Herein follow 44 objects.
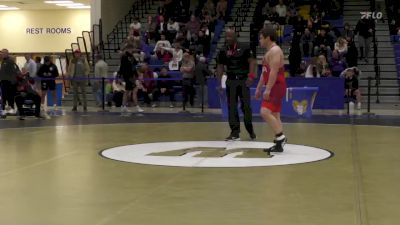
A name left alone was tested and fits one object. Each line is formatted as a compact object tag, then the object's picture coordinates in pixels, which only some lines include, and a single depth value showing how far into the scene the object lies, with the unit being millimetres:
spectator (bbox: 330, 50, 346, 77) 20359
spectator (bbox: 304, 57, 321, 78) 19406
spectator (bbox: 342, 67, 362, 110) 19203
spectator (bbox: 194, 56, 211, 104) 19922
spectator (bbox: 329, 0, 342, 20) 25531
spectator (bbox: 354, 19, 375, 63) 22531
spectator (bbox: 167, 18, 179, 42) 24469
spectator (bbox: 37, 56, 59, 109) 18672
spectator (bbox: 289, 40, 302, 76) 20672
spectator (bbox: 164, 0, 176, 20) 26391
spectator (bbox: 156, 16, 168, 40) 24594
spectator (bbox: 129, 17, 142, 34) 24914
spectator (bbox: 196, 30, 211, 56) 23375
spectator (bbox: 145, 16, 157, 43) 24828
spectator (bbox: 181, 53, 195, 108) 19402
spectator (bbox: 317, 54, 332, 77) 19422
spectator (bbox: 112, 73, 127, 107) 20406
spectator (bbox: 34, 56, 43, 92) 19234
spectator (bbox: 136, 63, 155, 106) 20609
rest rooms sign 34441
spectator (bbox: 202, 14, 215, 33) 24397
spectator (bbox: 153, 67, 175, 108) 20516
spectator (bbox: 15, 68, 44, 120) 15117
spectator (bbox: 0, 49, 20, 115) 15820
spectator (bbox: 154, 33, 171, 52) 23000
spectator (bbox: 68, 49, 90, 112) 19145
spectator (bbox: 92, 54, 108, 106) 20734
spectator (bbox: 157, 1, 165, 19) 26312
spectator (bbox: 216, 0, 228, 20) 26109
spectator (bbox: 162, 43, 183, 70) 21906
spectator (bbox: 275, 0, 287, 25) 24859
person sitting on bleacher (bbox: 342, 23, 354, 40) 22797
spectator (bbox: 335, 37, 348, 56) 21219
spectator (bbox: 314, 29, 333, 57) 21530
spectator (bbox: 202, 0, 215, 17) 26172
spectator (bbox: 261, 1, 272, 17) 25484
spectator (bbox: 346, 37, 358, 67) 20891
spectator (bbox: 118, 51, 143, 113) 17641
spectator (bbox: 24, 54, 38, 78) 20453
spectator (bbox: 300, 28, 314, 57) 22469
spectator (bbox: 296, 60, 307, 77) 20281
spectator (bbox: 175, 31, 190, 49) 23406
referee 9812
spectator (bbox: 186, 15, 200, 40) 24398
